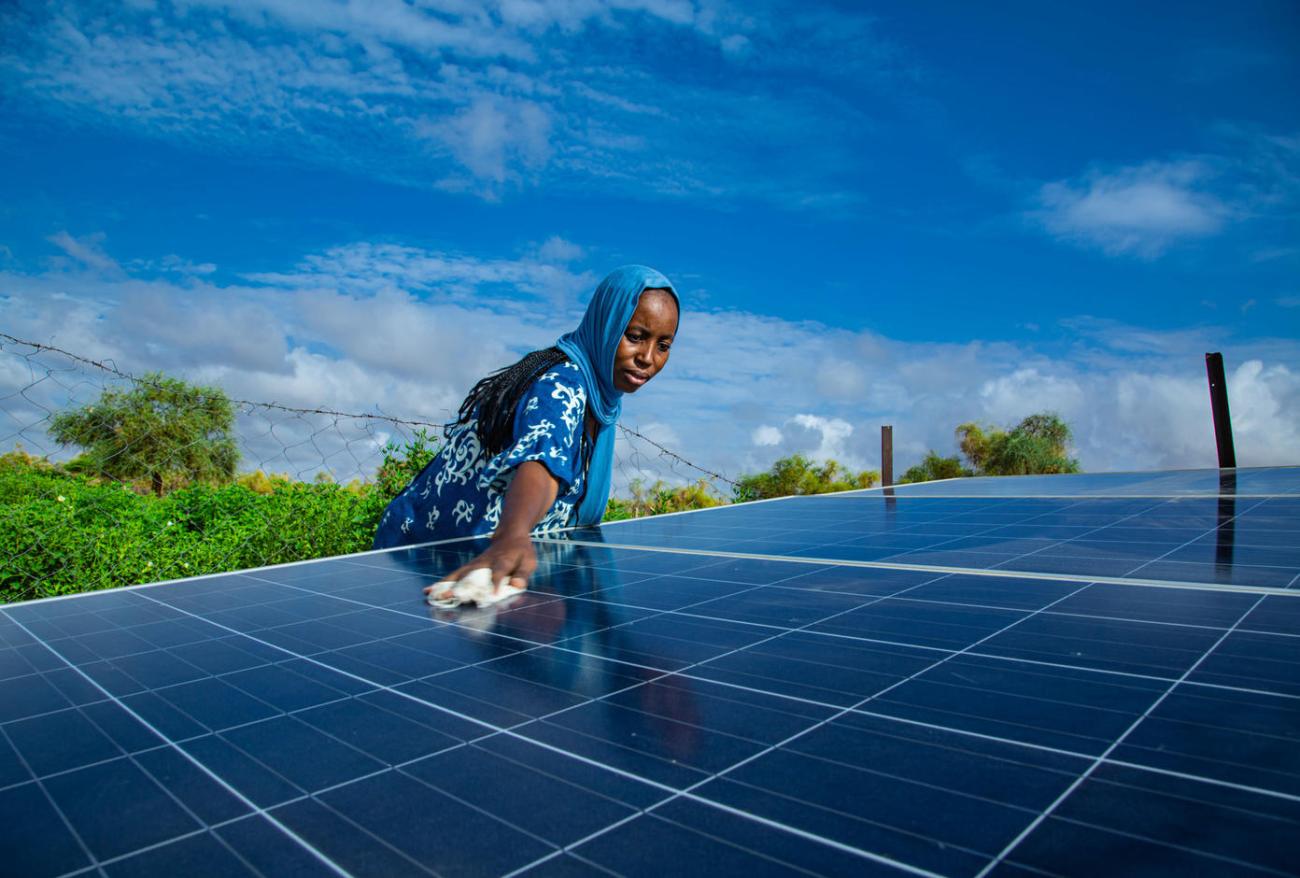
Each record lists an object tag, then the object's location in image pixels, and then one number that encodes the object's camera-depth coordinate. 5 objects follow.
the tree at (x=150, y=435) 13.62
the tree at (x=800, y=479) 21.29
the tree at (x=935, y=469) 25.83
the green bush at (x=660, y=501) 11.44
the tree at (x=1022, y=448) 25.72
